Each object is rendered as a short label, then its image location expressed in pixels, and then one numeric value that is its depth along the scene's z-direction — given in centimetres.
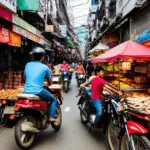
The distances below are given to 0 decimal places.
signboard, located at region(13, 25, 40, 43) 1143
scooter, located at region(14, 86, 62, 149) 454
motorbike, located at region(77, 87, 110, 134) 515
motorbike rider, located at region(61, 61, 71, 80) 1620
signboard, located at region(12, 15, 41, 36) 1113
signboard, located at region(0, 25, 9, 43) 963
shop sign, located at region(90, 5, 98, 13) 4262
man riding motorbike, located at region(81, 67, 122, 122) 534
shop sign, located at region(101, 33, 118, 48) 1957
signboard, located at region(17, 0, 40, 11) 1192
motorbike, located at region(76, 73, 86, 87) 1712
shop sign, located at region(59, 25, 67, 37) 3537
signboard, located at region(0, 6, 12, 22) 943
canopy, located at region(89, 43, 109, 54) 1670
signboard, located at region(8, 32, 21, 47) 1070
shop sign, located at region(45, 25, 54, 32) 1888
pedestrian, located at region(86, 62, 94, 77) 1865
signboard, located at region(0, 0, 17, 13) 930
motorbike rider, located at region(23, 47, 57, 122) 493
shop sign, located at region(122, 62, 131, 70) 1001
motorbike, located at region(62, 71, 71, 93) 1470
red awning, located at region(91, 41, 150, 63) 653
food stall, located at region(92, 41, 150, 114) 451
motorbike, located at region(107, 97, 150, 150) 361
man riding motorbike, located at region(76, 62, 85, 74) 1811
